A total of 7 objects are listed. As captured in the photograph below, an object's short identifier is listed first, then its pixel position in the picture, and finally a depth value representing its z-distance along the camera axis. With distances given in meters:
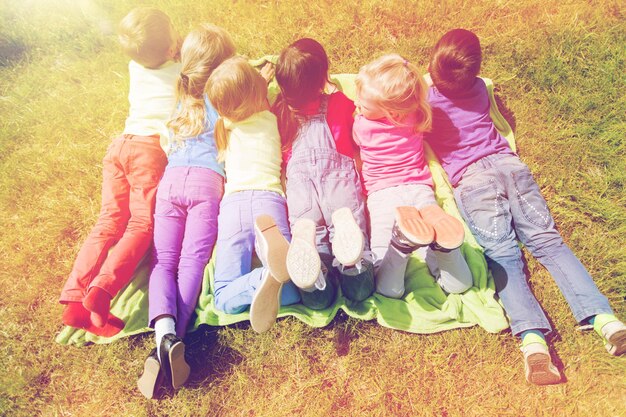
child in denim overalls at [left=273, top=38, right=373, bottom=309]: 2.36
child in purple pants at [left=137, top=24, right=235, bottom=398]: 2.48
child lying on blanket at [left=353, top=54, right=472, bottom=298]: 2.50
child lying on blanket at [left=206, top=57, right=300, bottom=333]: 2.32
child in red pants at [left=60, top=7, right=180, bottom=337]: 2.51
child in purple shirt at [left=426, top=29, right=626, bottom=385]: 2.46
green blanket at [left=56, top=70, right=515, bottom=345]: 2.61
